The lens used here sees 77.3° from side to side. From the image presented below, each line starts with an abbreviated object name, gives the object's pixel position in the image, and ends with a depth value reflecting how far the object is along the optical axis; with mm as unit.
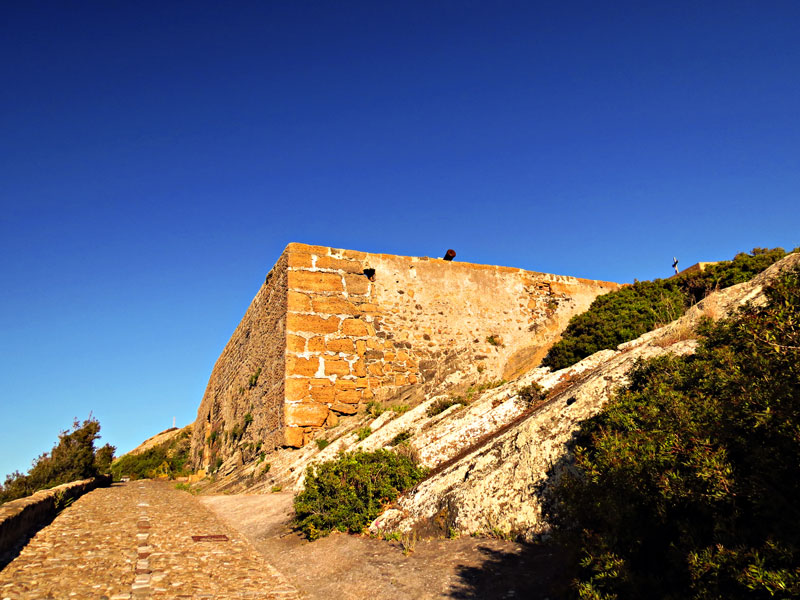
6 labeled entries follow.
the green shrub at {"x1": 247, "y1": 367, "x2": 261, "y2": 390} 14141
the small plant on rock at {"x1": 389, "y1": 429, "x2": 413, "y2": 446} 7225
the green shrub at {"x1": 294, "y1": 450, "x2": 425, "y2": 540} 5332
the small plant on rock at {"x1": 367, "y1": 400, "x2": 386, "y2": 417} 10219
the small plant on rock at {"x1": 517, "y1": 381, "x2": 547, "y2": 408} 6023
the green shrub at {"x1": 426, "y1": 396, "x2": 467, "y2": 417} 7715
